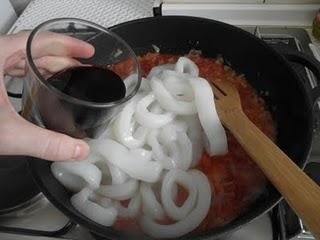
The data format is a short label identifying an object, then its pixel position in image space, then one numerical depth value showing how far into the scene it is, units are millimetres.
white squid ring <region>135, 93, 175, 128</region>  492
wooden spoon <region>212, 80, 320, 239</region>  339
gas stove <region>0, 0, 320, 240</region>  477
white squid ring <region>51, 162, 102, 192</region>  449
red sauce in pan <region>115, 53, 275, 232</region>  458
